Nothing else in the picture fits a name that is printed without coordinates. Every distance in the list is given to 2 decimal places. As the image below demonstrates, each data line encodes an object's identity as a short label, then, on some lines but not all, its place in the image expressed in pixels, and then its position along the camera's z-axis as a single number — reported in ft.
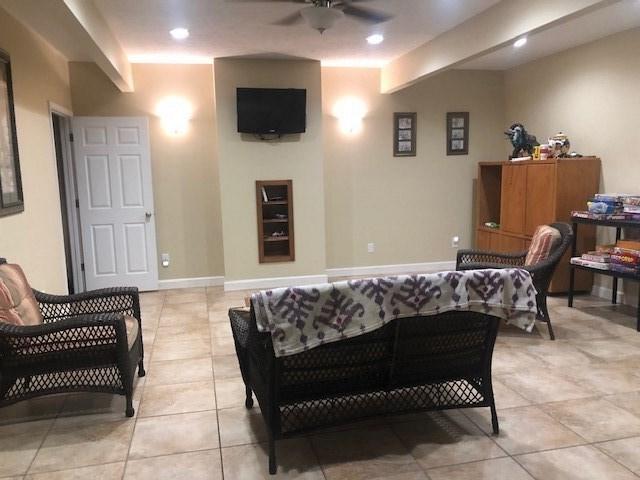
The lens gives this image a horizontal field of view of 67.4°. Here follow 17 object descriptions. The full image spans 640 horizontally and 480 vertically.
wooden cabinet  15.67
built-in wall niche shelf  18.33
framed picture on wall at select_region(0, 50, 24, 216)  10.67
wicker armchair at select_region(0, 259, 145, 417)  8.18
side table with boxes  13.19
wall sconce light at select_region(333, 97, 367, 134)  19.60
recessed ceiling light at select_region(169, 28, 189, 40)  13.66
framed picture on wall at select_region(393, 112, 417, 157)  20.17
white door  17.48
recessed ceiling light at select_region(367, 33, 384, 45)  14.88
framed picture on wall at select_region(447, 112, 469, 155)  20.66
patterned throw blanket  6.44
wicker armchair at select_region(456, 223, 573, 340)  12.28
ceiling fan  10.50
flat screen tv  17.31
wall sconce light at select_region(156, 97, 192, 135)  18.04
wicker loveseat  7.02
